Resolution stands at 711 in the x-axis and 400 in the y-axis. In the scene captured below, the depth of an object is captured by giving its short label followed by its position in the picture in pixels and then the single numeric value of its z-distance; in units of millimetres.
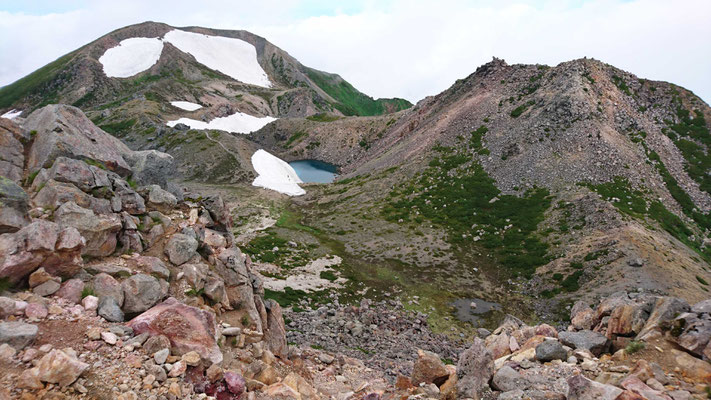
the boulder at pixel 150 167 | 22375
